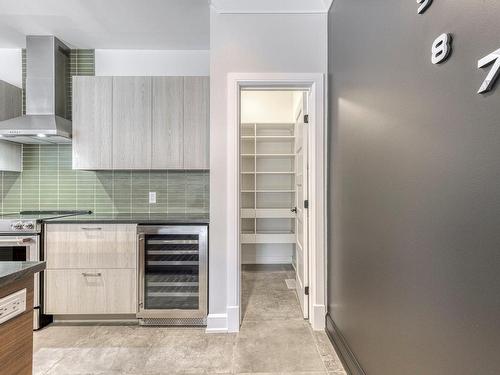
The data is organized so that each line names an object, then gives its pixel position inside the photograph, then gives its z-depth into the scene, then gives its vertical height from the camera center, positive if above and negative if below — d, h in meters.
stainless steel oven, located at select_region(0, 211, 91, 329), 2.35 -0.44
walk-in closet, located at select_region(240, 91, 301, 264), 4.16 +0.32
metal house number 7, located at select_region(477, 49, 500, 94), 0.70 +0.31
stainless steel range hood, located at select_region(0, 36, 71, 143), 2.85 +1.12
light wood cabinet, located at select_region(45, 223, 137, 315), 2.42 -0.74
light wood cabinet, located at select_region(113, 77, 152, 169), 2.75 +0.70
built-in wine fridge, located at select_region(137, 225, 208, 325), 2.40 -0.72
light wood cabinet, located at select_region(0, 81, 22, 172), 2.90 +0.83
